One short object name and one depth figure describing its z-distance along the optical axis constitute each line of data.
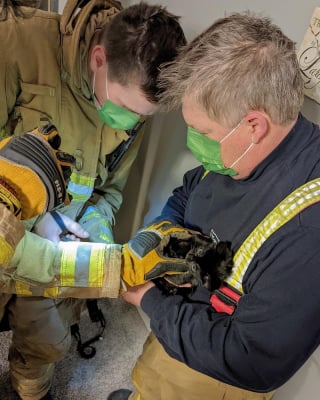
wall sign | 0.84
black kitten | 0.89
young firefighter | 1.03
